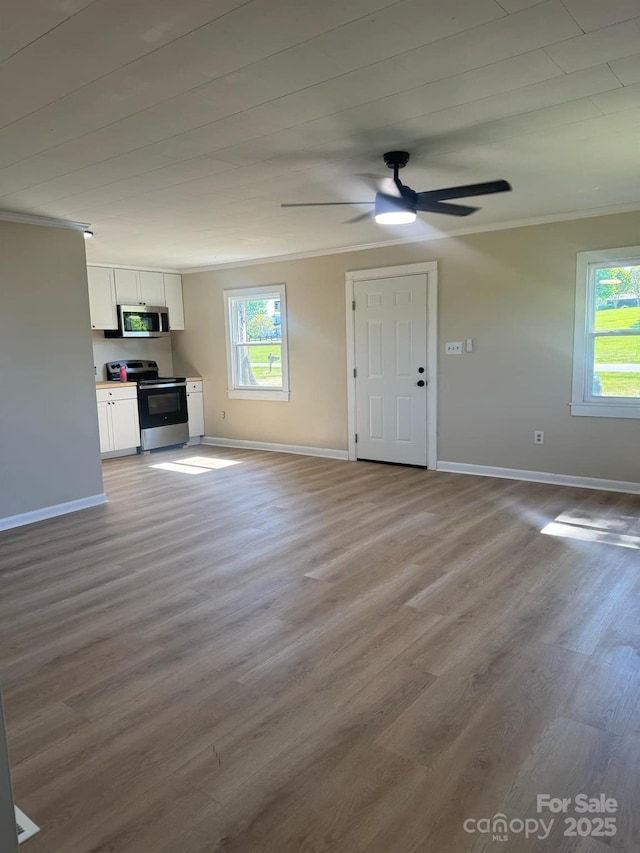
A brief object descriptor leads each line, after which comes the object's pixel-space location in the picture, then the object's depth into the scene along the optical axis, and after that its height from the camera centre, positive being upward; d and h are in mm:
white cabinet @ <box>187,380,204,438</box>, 7953 -804
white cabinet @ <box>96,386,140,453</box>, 6949 -819
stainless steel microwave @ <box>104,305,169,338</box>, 7355 +398
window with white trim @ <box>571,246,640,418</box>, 4770 +55
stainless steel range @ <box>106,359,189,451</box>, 7383 -690
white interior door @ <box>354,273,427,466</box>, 5949 -233
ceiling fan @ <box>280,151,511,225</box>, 3212 +841
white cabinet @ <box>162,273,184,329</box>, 7894 +731
